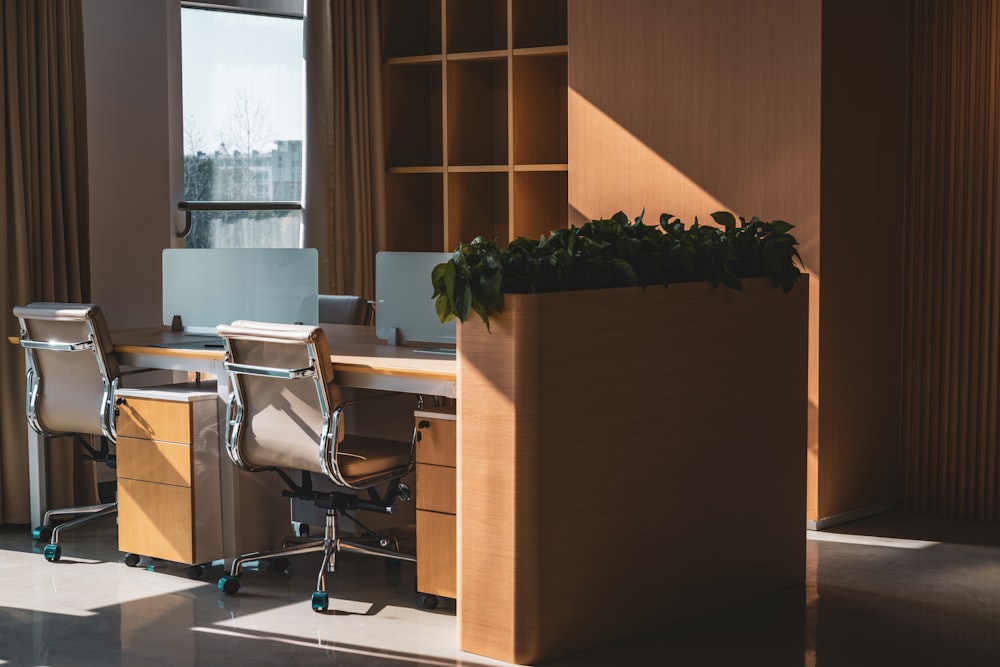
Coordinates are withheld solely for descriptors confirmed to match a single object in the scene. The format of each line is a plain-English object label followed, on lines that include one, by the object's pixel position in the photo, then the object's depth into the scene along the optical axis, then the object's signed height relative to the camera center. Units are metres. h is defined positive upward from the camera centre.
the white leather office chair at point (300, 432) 4.23 -0.60
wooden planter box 3.66 -0.63
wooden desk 4.16 -0.38
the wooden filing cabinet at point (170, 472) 4.66 -0.79
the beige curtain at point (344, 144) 7.09 +0.60
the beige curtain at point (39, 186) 5.59 +0.30
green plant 3.63 -0.03
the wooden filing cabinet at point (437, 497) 4.14 -0.78
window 6.75 +0.67
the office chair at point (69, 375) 4.90 -0.46
